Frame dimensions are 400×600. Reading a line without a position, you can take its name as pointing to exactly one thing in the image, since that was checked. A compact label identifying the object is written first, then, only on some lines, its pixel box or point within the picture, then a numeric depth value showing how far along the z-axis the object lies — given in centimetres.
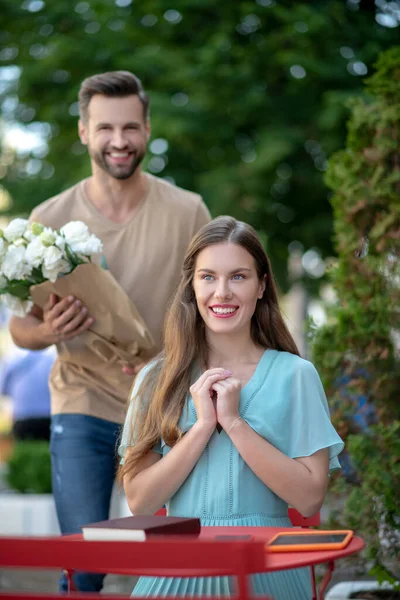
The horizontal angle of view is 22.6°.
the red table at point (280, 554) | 209
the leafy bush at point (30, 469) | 824
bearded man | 402
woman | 276
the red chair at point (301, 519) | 310
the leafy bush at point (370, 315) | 424
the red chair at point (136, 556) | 180
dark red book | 221
